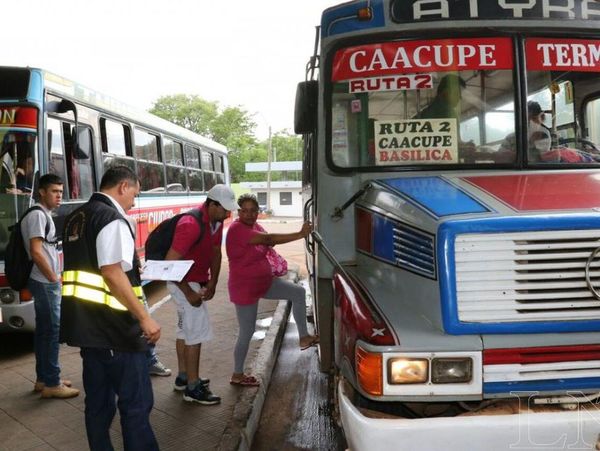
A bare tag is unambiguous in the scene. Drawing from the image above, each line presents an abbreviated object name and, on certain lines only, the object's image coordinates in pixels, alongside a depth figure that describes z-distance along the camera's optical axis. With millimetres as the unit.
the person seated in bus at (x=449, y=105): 3471
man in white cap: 4109
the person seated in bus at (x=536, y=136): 3436
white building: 54156
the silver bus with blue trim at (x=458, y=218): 2375
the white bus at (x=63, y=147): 5570
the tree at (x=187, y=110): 50688
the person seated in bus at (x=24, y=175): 5578
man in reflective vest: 2789
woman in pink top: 4590
